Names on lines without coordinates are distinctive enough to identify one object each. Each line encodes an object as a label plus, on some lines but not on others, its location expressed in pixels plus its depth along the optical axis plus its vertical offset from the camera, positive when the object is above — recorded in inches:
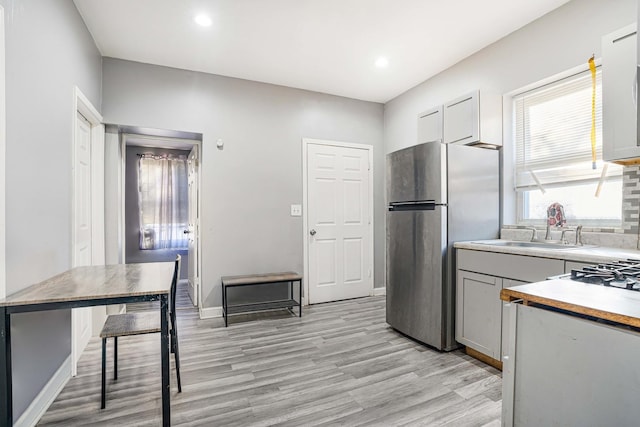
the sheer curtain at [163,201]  198.7 +5.9
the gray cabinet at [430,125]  128.6 +35.7
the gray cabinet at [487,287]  82.6 -22.9
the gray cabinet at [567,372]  34.2 -19.2
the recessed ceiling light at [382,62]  130.4 +61.6
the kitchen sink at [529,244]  95.1 -10.0
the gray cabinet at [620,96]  69.6 +25.9
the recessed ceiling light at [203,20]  101.8 +61.6
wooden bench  131.9 -31.1
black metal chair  73.3 -27.6
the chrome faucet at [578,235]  92.0 -6.8
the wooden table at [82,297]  53.4 -15.8
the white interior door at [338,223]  161.6 -6.3
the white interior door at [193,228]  155.0 -8.7
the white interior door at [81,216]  96.2 -2.0
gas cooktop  45.5 -9.9
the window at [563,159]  92.7 +17.2
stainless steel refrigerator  102.5 -3.6
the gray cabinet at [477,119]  112.2 +33.1
